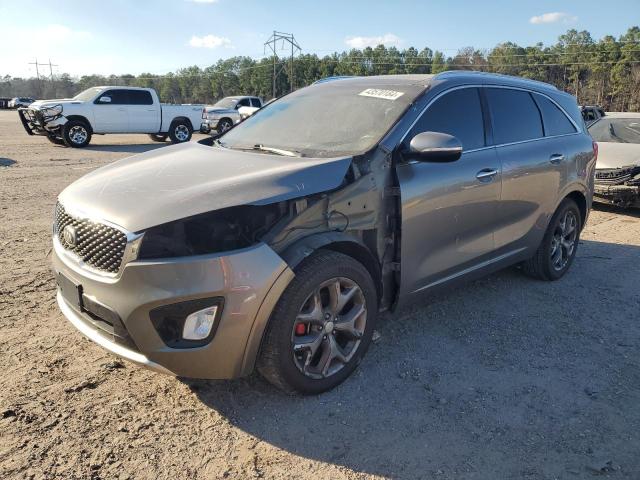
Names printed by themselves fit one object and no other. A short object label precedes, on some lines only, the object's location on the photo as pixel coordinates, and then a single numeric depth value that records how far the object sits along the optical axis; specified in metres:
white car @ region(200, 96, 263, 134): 22.02
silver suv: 2.53
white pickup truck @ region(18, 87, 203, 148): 16.78
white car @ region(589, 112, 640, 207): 8.14
